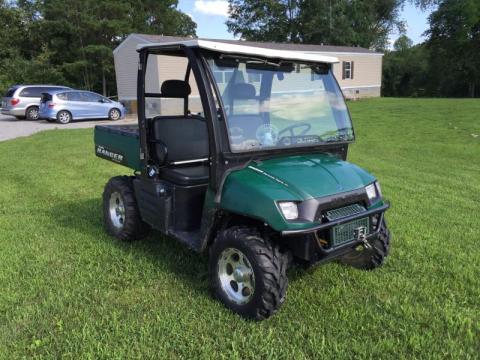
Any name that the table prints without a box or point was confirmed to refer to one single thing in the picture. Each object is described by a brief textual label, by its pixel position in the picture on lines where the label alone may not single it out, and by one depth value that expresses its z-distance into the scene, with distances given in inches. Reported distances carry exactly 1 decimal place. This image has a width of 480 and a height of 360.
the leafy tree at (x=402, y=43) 2530.3
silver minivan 780.0
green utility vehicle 120.4
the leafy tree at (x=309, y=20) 1878.7
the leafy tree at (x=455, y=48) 1777.8
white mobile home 1070.4
